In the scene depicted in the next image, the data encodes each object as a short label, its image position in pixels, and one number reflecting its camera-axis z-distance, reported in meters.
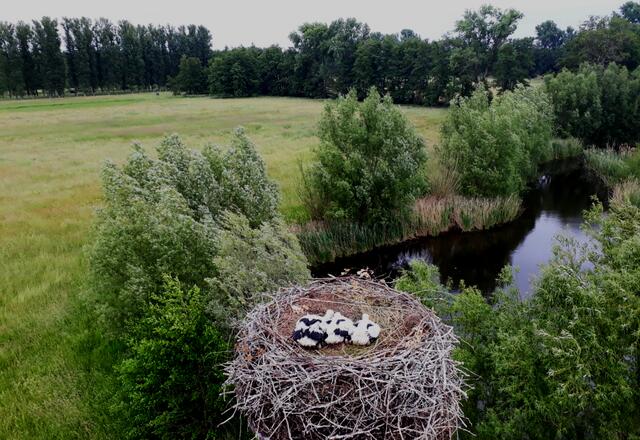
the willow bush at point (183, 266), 6.91
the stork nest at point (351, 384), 4.85
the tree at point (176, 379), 6.76
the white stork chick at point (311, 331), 5.47
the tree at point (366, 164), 16.67
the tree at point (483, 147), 19.88
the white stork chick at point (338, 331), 5.55
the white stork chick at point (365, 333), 5.58
